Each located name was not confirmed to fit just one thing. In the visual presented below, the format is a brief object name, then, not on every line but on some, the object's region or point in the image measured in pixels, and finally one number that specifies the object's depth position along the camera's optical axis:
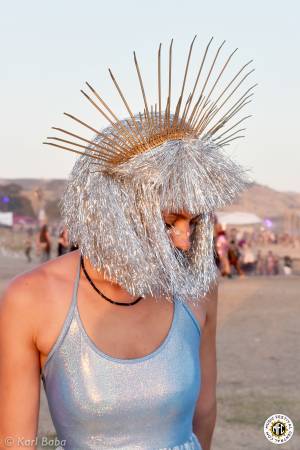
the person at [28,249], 32.66
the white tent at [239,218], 44.19
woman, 2.01
